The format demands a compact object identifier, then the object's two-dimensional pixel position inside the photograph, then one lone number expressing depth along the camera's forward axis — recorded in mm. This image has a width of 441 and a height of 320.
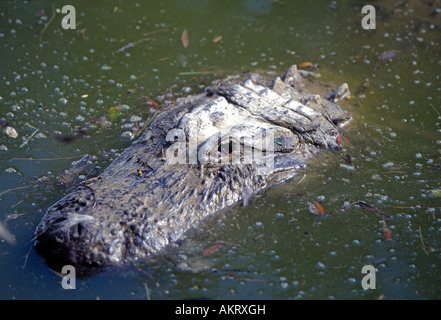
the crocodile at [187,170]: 3771
